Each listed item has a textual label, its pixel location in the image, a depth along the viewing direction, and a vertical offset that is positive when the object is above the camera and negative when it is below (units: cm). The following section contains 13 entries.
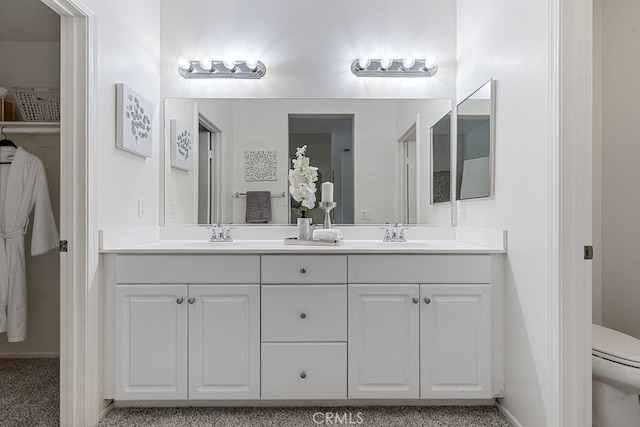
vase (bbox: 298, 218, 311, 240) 212 -9
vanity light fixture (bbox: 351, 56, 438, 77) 237 +98
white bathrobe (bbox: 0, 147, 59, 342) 210 -11
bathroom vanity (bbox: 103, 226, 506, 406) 175 -55
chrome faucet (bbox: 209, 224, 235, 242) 227 -14
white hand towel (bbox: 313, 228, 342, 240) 198 -12
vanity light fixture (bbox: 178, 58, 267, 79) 237 +97
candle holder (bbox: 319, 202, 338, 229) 219 +2
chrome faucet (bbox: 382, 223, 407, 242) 229 -14
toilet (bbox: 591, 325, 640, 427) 139 -68
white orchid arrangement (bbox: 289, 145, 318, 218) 215 +19
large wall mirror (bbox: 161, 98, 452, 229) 239 +35
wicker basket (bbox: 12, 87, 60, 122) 229 +71
